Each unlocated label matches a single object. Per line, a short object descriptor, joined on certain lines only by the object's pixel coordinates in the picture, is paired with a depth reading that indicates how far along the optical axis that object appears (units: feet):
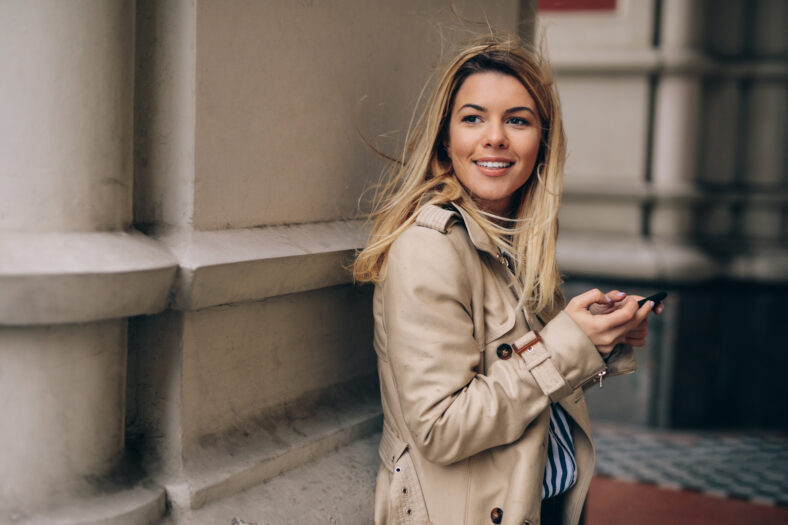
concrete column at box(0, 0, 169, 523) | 4.66
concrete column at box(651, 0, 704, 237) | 20.70
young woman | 5.52
